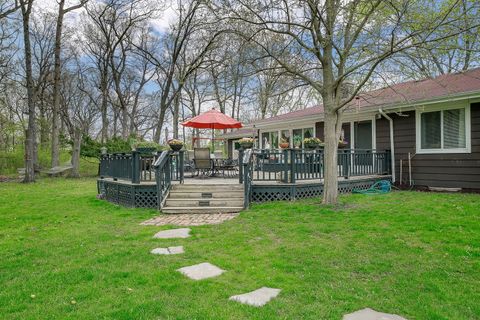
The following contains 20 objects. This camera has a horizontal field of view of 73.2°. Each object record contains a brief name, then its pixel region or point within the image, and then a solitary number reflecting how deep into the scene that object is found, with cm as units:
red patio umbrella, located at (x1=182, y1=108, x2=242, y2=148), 1009
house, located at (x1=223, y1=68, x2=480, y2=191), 847
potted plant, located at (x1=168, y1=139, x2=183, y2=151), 859
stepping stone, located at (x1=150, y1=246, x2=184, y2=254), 421
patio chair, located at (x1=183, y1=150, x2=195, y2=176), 1167
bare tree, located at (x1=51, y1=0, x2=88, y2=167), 1586
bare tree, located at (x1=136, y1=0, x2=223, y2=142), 1923
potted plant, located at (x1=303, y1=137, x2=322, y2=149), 956
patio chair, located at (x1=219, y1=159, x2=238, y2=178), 1003
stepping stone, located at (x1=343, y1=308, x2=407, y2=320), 248
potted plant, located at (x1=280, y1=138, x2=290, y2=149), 1039
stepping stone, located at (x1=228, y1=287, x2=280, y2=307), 276
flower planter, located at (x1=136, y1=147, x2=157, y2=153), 833
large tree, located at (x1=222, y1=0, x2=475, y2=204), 627
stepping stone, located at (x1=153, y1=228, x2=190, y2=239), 503
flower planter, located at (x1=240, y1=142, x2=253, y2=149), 900
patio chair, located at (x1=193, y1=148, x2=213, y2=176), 931
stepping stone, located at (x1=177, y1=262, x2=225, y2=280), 338
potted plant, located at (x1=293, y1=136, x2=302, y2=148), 1367
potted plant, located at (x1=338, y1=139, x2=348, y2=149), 1000
